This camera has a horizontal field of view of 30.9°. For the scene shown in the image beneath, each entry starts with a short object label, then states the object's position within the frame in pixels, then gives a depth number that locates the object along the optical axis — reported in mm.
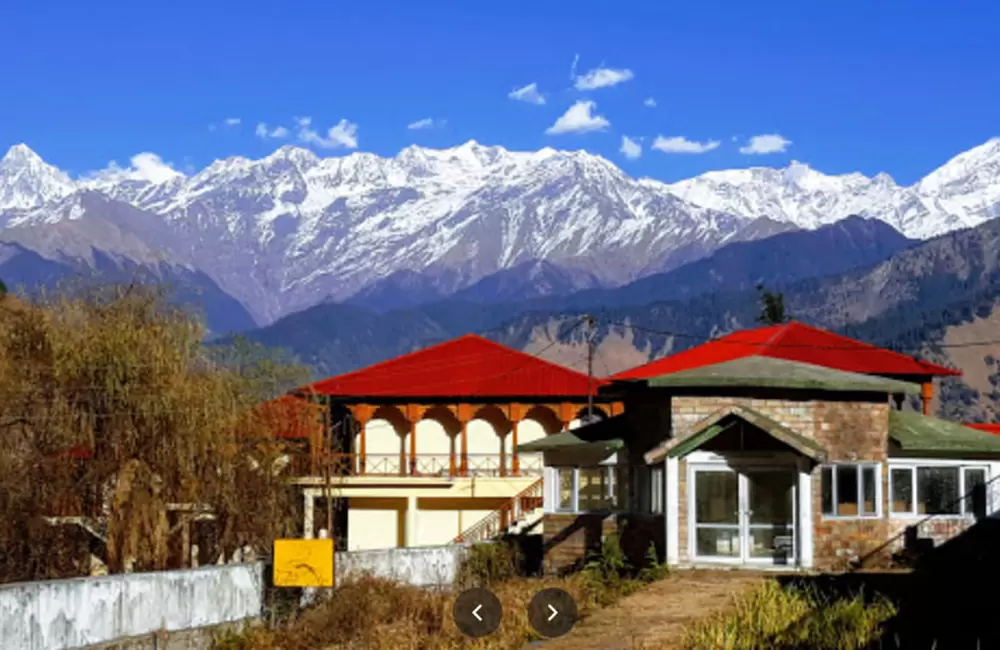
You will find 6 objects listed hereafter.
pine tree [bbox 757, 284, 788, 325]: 107312
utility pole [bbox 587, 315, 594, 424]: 61662
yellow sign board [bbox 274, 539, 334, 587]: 35469
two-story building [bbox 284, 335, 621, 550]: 63062
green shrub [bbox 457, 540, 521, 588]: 43344
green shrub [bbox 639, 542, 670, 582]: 36125
